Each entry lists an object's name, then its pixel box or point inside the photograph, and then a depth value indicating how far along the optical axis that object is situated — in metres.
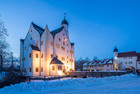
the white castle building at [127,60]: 46.19
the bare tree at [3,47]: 17.47
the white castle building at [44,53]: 28.94
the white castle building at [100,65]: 47.42
